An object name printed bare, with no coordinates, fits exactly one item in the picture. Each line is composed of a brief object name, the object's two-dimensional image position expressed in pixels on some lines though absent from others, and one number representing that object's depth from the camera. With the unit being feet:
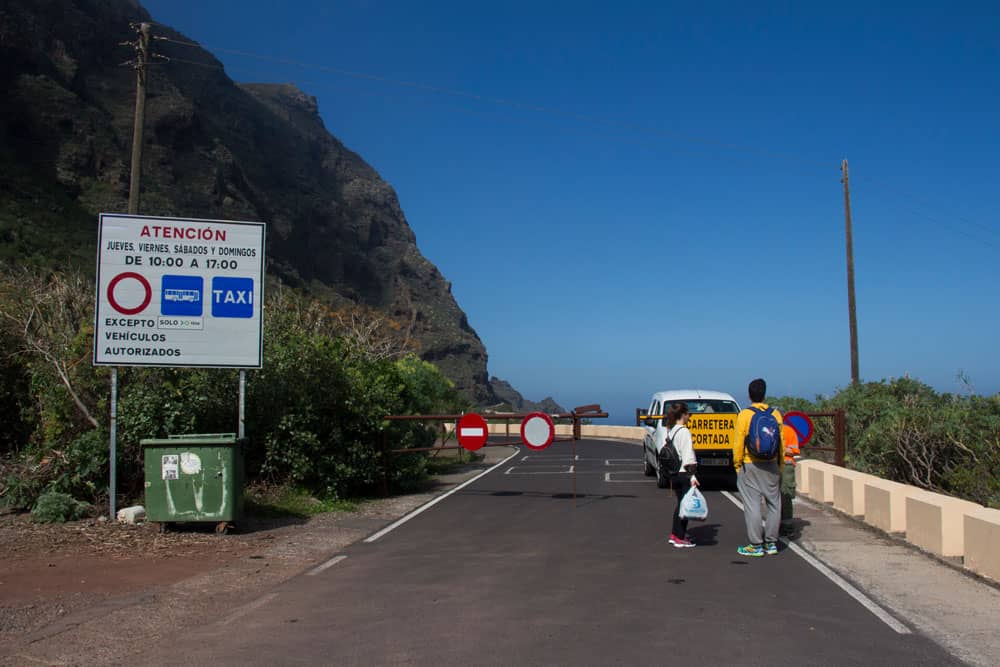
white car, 55.31
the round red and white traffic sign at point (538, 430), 52.49
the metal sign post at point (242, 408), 44.88
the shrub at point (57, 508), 40.52
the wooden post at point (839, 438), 57.16
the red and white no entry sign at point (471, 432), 54.13
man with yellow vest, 33.73
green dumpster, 39.37
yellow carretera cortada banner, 55.26
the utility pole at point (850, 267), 95.76
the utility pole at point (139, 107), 52.75
